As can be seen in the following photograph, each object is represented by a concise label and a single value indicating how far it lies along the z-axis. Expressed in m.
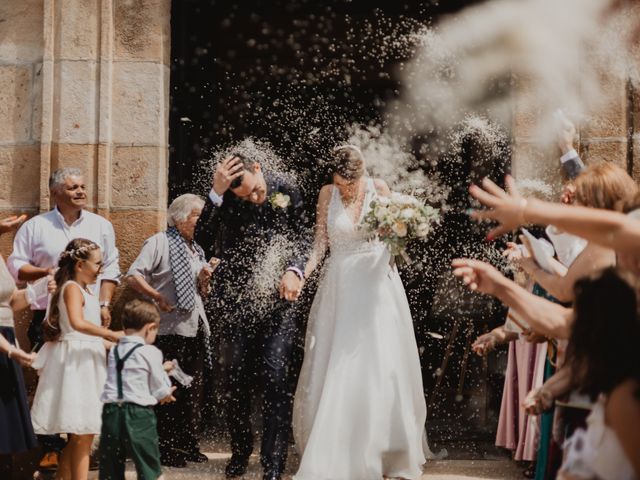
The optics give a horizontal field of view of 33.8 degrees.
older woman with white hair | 7.02
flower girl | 6.05
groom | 6.39
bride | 6.30
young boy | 5.37
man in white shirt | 6.83
